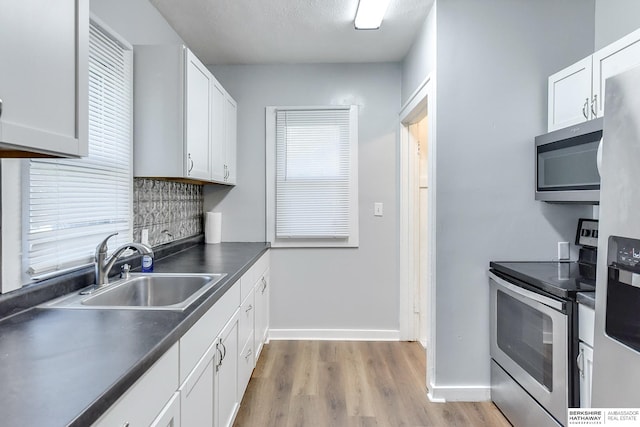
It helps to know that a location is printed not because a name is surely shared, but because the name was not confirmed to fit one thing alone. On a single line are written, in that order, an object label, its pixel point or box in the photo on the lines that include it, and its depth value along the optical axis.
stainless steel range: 1.61
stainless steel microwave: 1.75
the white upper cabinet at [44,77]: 0.80
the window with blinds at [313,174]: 3.29
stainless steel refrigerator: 1.12
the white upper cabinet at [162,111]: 2.03
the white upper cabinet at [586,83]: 1.62
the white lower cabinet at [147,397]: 0.80
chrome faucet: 1.60
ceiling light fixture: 2.25
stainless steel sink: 1.66
